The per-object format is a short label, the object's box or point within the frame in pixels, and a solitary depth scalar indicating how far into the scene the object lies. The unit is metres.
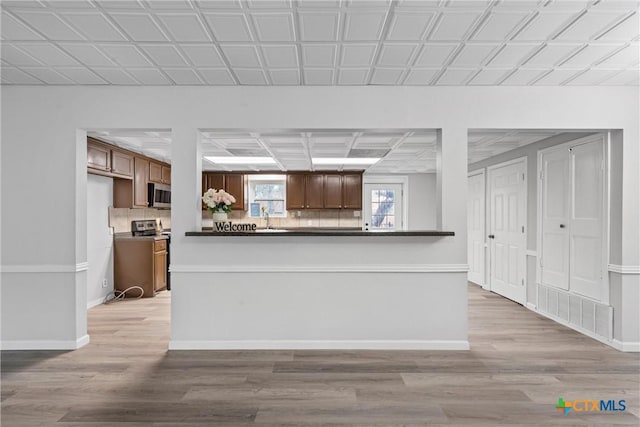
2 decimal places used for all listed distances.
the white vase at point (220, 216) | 3.68
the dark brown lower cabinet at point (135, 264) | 5.85
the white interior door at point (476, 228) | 6.83
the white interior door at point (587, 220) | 3.86
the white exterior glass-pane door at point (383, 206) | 9.02
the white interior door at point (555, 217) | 4.46
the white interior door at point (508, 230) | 5.52
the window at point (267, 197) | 8.52
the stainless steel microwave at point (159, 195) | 6.33
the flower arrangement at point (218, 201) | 3.62
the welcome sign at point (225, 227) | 3.72
